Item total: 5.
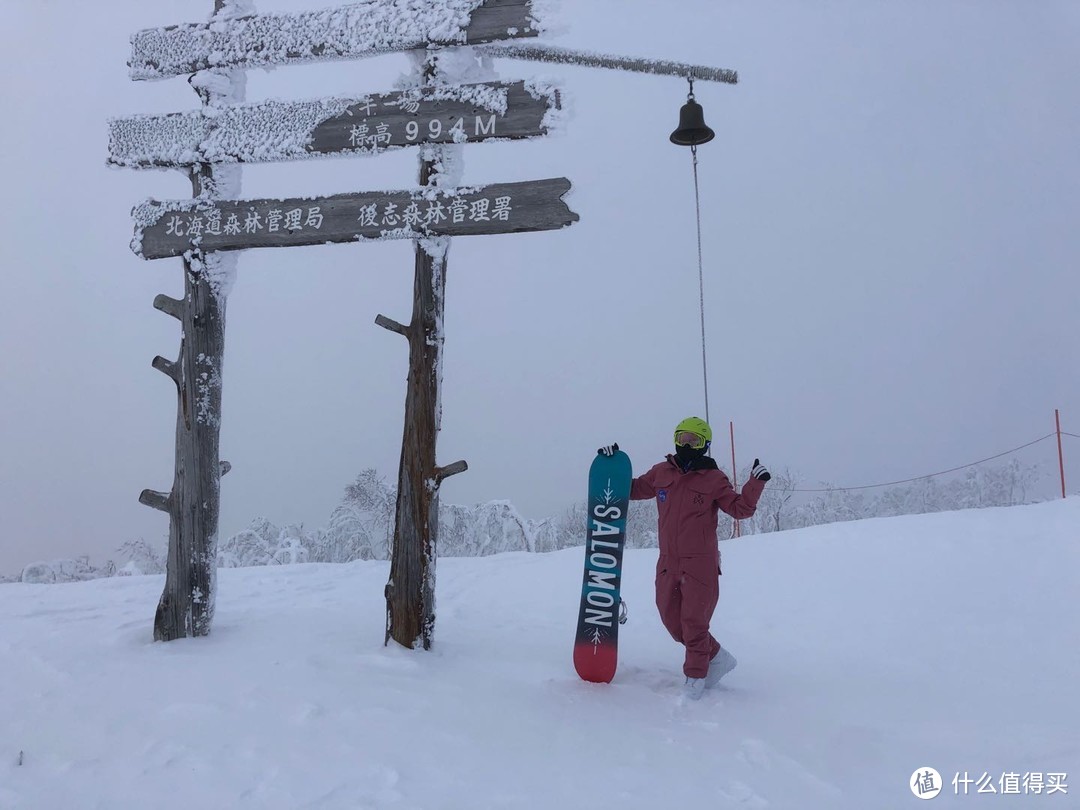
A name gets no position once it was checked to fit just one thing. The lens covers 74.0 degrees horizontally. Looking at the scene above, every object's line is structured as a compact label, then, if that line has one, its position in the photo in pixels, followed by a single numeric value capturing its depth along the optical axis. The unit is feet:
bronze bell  21.85
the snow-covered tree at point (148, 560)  64.64
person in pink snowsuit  15.85
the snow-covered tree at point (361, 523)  69.04
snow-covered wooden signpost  18.40
